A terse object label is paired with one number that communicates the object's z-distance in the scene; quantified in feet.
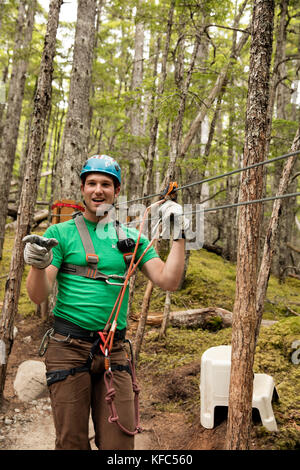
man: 6.73
